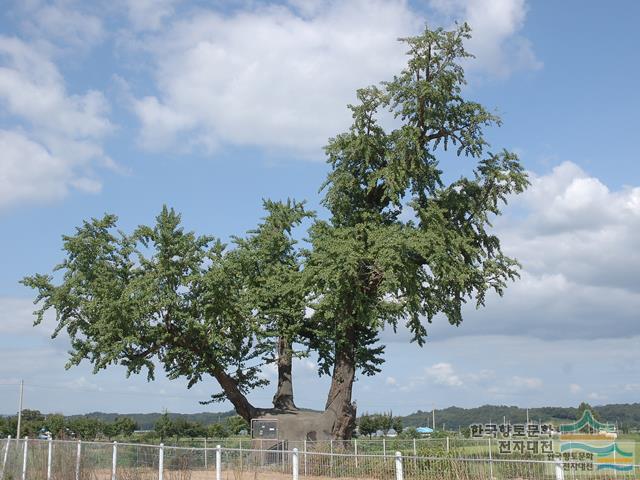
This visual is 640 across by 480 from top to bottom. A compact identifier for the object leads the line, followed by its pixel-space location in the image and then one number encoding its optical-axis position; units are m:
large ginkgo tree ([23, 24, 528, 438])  33.50
